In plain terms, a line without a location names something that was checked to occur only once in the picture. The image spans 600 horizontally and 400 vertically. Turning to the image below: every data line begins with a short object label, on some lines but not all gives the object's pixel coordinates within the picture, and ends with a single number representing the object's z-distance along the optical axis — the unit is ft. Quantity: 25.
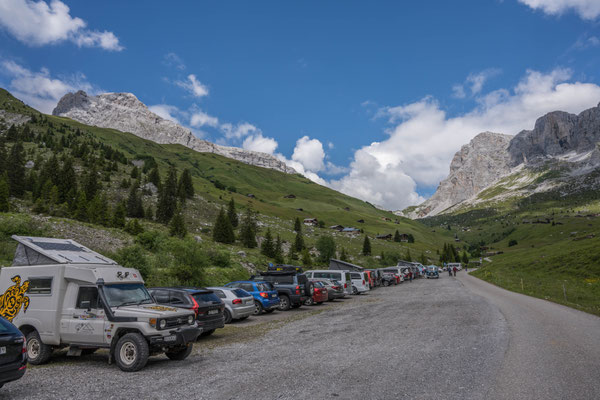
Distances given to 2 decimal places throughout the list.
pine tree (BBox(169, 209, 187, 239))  169.68
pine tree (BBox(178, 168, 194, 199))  280.18
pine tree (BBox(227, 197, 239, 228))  247.50
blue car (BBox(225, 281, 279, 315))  62.85
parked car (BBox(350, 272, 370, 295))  108.99
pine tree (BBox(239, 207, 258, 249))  201.05
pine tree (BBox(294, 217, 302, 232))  271.57
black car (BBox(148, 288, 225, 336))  38.99
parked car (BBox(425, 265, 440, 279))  205.26
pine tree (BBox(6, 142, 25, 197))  187.62
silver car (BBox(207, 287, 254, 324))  52.54
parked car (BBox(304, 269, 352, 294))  97.84
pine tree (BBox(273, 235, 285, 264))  174.09
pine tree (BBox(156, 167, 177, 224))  214.48
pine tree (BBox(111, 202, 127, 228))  166.88
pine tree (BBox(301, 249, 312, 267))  184.55
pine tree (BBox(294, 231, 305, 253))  220.02
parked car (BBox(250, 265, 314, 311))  72.08
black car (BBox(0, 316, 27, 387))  20.36
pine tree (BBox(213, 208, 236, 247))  193.67
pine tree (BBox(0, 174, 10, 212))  145.69
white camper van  28.32
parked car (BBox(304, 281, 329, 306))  76.23
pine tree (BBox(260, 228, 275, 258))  181.71
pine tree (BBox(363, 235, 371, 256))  291.38
